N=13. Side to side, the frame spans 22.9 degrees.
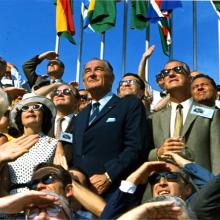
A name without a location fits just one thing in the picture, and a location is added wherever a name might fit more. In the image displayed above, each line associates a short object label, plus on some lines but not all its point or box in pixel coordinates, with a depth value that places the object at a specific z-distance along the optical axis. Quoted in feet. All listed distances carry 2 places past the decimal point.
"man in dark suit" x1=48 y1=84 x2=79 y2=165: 18.85
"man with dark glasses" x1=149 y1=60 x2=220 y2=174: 14.40
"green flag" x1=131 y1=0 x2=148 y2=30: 44.86
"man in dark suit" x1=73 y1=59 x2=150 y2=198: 14.39
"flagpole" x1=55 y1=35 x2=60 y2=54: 48.39
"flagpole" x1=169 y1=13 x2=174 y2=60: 48.64
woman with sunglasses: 13.93
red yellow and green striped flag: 45.73
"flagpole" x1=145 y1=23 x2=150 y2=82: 48.43
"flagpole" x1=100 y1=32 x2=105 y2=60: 48.31
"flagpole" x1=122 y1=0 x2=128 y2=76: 50.91
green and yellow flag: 42.80
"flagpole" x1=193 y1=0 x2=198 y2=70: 46.43
